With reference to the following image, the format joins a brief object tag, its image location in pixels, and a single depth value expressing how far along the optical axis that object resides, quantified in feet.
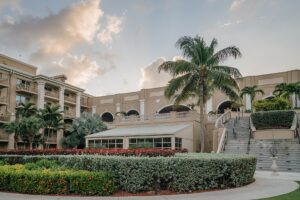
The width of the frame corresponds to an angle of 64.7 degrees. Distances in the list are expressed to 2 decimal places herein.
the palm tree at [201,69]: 62.66
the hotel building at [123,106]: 78.41
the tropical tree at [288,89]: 87.49
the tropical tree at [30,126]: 92.90
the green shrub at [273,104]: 84.44
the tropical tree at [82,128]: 101.75
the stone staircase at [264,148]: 54.31
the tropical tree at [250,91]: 95.57
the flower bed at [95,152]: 41.21
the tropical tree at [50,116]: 102.06
